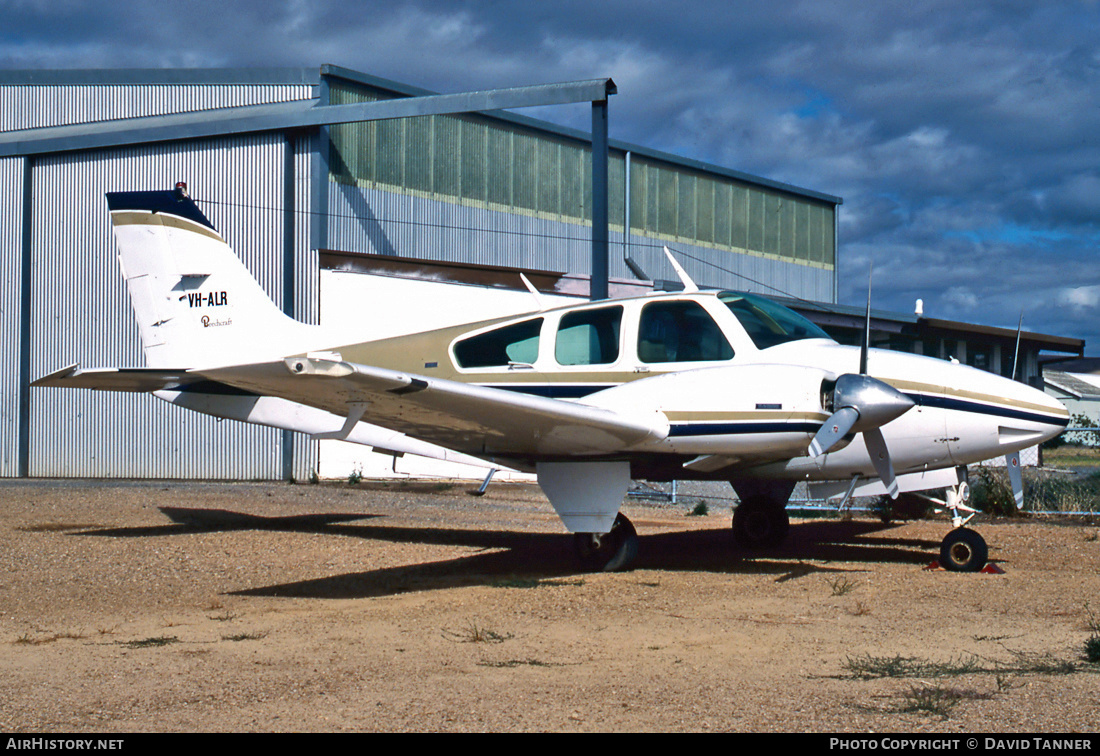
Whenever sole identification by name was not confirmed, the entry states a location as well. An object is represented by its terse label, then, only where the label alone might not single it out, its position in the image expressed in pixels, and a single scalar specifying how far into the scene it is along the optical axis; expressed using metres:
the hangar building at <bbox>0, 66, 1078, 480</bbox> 21.05
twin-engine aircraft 7.27
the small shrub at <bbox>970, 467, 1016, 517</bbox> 13.52
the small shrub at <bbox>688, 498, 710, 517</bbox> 14.49
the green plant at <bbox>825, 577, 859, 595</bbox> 7.30
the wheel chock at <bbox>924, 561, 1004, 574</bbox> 8.19
